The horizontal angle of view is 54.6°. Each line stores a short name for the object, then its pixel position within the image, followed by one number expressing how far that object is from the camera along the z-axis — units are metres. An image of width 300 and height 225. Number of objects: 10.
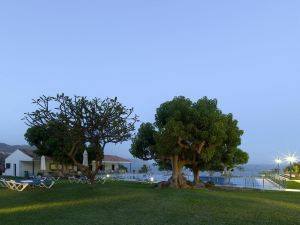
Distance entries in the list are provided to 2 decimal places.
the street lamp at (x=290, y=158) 31.01
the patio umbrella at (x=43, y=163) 20.99
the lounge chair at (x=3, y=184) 16.13
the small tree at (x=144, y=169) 37.34
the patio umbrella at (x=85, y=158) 20.60
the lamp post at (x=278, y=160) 32.45
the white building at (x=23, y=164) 34.84
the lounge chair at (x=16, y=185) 15.25
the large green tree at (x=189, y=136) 16.24
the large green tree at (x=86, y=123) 15.95
